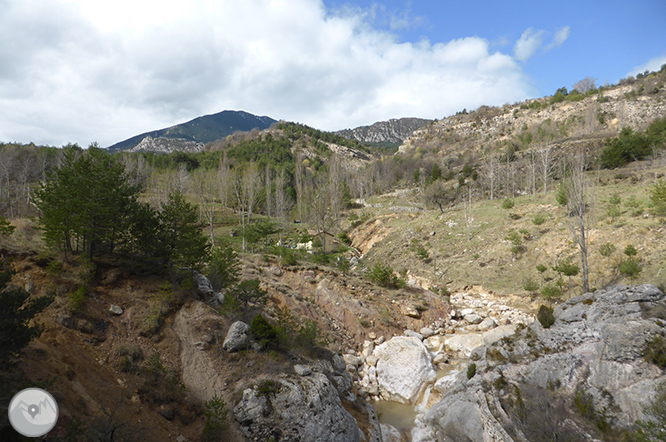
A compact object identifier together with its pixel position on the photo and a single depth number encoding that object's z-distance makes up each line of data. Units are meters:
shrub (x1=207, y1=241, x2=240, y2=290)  16.39
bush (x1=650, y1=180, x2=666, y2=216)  22.10
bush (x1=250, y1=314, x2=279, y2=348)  11.50
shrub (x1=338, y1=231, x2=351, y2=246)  44.72
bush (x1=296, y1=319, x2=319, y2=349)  13.02
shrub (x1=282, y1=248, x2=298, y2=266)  23.84
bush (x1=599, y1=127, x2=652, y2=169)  45.19
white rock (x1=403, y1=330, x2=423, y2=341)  18.08
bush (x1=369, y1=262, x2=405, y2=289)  23.23
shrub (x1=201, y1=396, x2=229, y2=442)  7.85
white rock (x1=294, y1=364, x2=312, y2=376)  10.50
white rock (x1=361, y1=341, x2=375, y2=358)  16.68
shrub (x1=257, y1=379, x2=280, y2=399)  9.24
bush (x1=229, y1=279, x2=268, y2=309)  14.99
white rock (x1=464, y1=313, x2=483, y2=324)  19.84
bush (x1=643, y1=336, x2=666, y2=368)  8.76
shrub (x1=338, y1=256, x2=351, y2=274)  25.05
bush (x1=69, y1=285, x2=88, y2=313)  9.32
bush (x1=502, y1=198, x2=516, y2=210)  35.34
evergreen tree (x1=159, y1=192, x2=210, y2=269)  13.50
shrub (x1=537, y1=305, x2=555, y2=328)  12.47
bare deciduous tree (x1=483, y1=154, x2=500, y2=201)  60.22
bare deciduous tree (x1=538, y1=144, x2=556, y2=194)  42.04
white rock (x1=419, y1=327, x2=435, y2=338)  18.62
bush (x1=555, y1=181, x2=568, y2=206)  29.22
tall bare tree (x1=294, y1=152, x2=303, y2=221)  54.76
